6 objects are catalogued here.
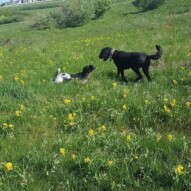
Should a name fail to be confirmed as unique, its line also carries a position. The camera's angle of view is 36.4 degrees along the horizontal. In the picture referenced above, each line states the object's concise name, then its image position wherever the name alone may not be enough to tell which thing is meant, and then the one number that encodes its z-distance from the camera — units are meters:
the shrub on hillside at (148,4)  33.06
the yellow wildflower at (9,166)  3.94
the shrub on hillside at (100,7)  35.12
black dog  7.76
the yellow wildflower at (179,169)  3.62
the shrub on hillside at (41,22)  33.57
